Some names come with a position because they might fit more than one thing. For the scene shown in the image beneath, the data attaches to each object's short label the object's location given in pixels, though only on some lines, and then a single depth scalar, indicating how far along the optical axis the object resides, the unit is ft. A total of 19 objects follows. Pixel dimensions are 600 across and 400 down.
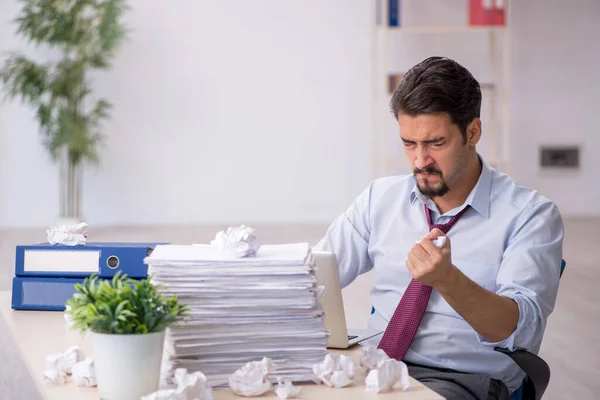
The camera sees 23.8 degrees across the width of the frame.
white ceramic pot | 8.39
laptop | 9.99
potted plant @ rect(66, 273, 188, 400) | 8.39
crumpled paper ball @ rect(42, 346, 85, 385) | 9.04
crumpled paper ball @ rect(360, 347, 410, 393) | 8.94
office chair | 10.69
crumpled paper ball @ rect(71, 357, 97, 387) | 8.93
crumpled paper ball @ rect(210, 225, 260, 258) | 8.96
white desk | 8.89
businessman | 10.67
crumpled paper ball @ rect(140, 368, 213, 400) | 8.42
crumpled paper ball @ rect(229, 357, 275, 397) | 8.82
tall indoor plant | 33.78
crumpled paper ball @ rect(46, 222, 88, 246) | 10.92
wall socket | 41.12
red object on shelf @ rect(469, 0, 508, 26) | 37.03
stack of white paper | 8.86
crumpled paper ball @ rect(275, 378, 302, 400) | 8.83
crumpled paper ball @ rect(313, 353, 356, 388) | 9.01
